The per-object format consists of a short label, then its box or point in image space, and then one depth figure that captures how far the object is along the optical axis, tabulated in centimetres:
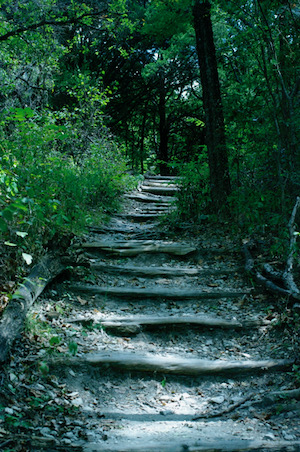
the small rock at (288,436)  220
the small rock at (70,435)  222
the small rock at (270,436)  222
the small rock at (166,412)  263
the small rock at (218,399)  274
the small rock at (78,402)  259
